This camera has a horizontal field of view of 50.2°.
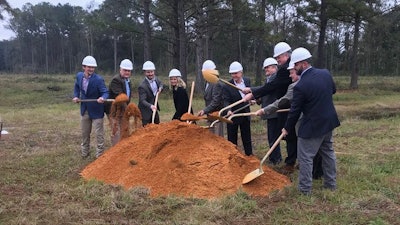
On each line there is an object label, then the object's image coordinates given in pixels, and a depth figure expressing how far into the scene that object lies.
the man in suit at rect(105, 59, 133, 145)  6.89
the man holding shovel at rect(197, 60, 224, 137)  6.68
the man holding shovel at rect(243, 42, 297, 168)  5.66
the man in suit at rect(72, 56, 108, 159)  6.95
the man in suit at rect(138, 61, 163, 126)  6.96
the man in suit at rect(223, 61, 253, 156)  6.44
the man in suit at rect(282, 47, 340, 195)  4.70
